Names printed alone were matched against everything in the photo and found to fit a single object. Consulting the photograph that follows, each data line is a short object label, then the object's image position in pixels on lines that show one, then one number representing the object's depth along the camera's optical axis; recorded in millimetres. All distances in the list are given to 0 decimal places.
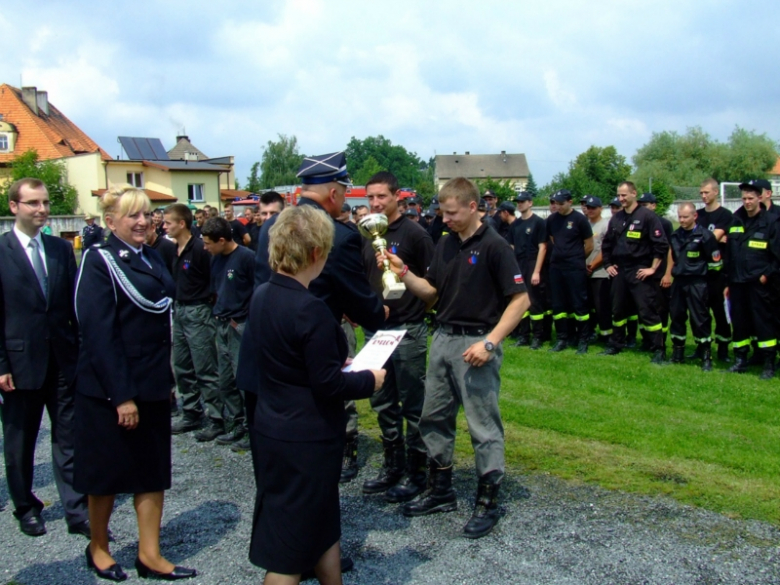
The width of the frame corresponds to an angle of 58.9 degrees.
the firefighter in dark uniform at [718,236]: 9188
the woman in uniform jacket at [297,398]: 2898
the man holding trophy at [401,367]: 5098
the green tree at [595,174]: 52250
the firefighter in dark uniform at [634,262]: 9461
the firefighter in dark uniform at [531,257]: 10727
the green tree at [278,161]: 86812
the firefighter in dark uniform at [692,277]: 8891
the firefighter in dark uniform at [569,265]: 10180
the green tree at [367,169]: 94000
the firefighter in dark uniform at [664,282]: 9617
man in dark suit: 4629
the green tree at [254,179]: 87881
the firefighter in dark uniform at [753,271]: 8086
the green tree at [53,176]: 46162
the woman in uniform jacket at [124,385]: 3725
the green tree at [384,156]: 129375
